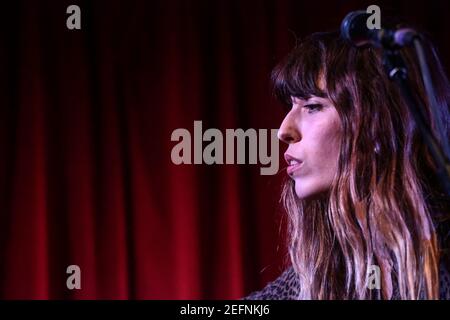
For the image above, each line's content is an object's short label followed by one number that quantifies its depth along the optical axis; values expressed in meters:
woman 3.19
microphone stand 2.97
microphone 2.97
